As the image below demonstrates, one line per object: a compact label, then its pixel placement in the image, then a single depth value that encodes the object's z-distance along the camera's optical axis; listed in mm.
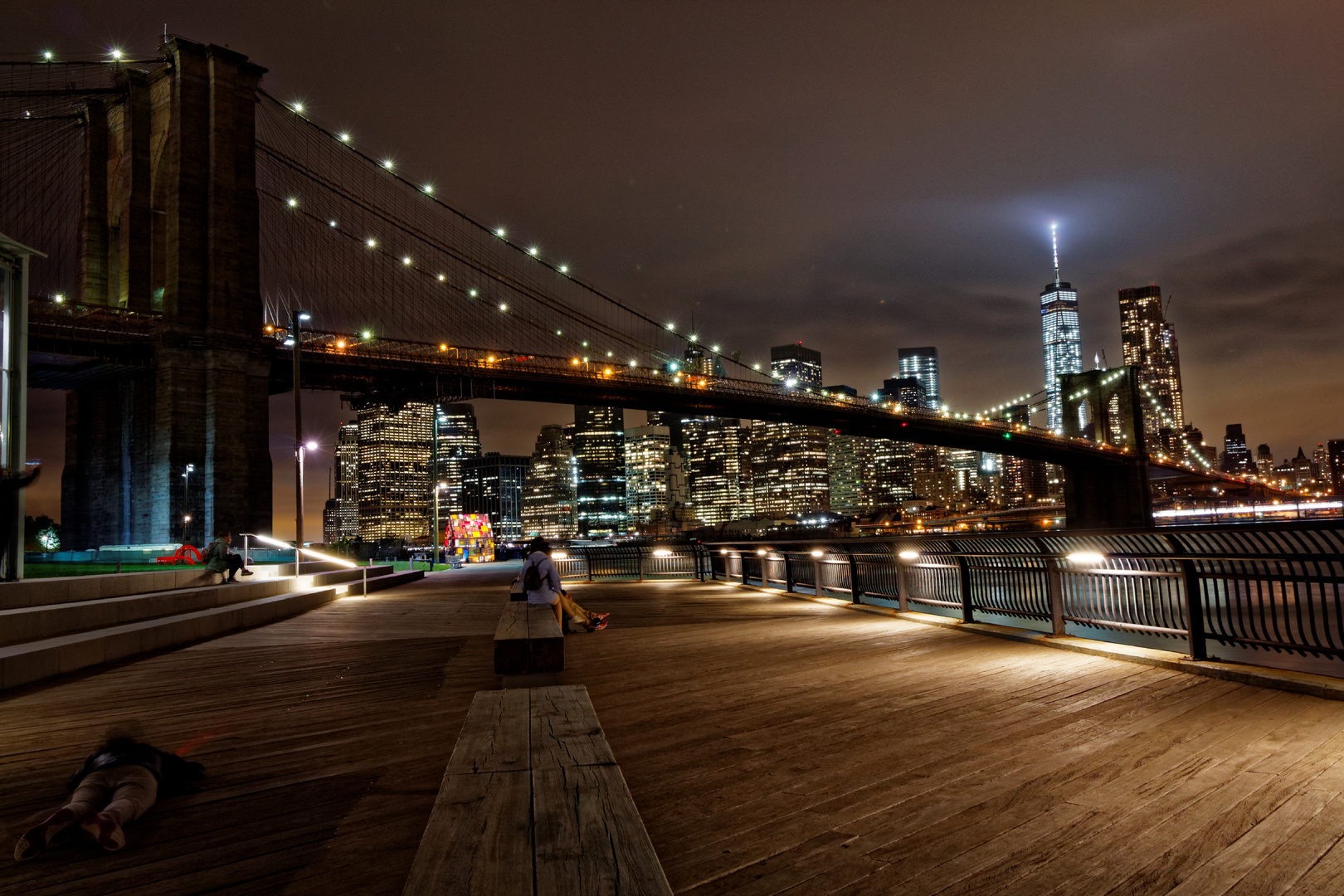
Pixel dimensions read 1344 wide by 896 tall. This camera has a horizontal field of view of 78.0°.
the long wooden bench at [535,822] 2084
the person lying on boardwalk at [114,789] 3139
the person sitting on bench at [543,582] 9703
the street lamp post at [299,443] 21344
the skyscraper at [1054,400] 126656
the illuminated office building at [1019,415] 111125
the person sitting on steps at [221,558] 15891
